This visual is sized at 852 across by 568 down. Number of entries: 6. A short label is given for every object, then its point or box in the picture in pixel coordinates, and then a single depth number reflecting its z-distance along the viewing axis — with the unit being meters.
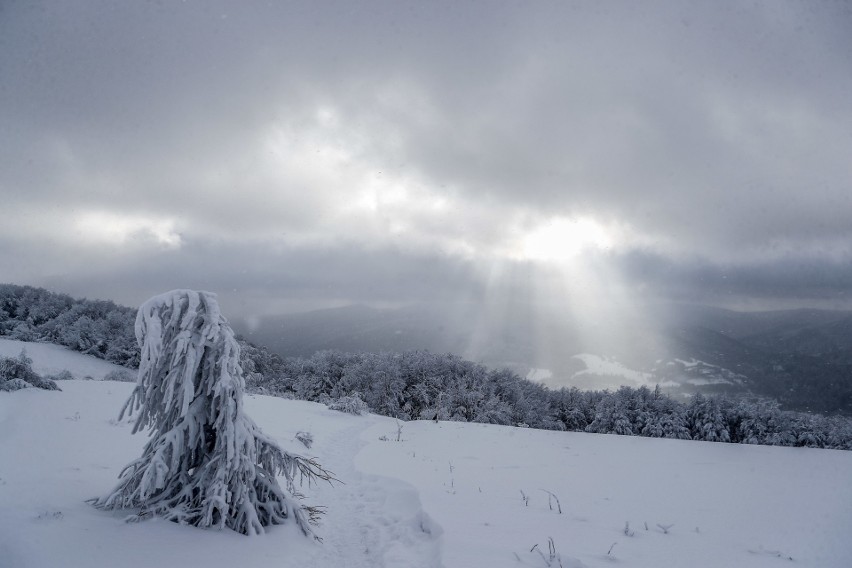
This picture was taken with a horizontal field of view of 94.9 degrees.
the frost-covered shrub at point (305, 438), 11.95
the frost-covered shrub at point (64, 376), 18.03
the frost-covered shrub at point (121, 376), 22.02
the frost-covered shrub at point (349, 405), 23.89
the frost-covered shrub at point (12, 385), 11.48
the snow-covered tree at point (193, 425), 5.08
